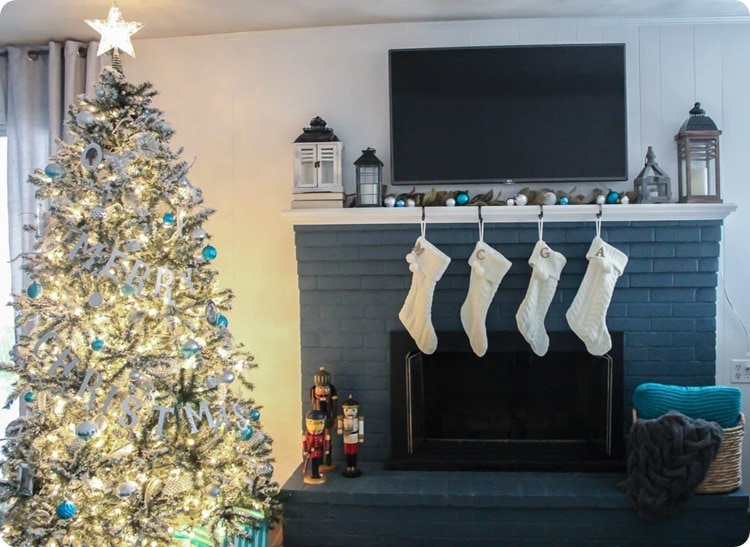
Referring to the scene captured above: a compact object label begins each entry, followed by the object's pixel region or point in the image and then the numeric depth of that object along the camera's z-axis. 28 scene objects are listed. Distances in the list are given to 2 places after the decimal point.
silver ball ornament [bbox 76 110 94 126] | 2.21
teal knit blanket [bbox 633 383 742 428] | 2.56
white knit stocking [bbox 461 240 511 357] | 2.78
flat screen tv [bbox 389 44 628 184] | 2.90
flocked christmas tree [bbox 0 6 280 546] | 2.11
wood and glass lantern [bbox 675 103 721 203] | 2.79
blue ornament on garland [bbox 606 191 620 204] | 2.81
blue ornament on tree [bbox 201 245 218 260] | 2.39
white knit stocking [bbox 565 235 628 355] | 2.73
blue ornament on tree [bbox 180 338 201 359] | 2.21
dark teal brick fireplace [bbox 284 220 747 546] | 2.60
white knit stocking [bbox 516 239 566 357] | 2.76
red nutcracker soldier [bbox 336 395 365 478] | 2.74
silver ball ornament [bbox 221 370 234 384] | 2.33
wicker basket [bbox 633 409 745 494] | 2.54
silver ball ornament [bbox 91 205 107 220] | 2.15
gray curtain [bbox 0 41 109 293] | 3.03
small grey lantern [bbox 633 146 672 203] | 2.83
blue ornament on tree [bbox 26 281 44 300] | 2.10
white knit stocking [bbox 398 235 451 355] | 2.78
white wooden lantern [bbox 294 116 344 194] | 2.88
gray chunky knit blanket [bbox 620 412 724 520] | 2.40
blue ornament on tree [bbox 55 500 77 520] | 2.01
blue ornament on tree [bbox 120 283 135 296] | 2.17
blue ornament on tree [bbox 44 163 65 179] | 2.18
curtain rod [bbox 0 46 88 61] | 3.08
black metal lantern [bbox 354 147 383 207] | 2.89
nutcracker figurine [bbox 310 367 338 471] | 2.79
